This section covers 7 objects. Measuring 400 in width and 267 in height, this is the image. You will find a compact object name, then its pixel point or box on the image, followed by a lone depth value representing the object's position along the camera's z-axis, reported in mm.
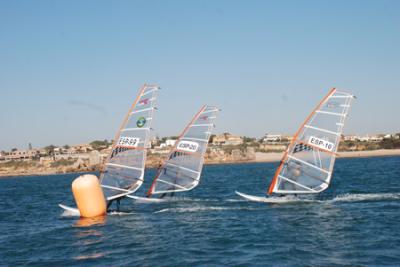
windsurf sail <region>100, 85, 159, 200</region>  24062
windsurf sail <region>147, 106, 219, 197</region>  27750
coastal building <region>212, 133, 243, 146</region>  189625
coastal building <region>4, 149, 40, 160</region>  179125
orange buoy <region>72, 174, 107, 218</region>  20141
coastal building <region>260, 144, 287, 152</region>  152375
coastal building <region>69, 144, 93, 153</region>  187212
